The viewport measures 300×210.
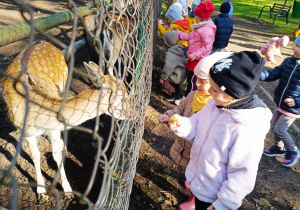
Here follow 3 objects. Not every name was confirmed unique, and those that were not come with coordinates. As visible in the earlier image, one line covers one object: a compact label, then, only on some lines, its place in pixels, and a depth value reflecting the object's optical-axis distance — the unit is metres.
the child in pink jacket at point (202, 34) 4.03
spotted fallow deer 2.34
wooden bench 13.38
